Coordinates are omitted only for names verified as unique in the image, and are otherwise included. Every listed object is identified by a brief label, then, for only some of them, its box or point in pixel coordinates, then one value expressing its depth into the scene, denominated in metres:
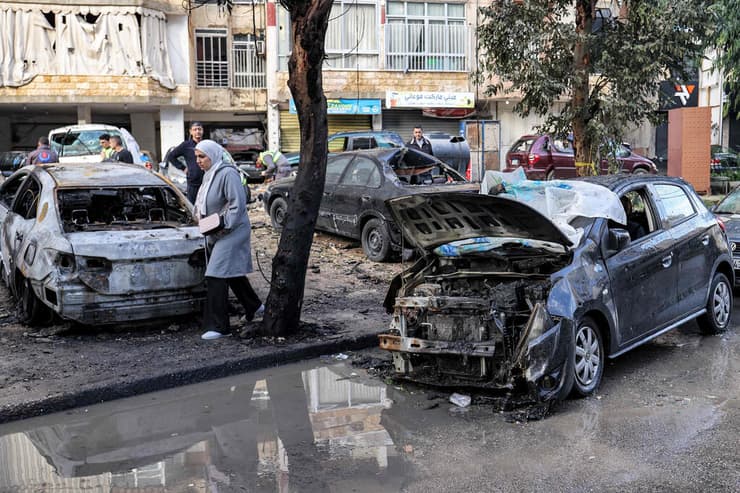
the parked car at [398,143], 17.19
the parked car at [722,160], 24.95
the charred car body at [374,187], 11.49
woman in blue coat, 7.44
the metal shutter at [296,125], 29.83
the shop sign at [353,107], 29.09
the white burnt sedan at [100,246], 7.30
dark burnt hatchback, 5.64
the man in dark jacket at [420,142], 15.31
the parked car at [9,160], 24.62
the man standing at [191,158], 11.27
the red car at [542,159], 22.20
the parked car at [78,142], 18.67
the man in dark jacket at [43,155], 14.48
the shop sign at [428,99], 29.41
